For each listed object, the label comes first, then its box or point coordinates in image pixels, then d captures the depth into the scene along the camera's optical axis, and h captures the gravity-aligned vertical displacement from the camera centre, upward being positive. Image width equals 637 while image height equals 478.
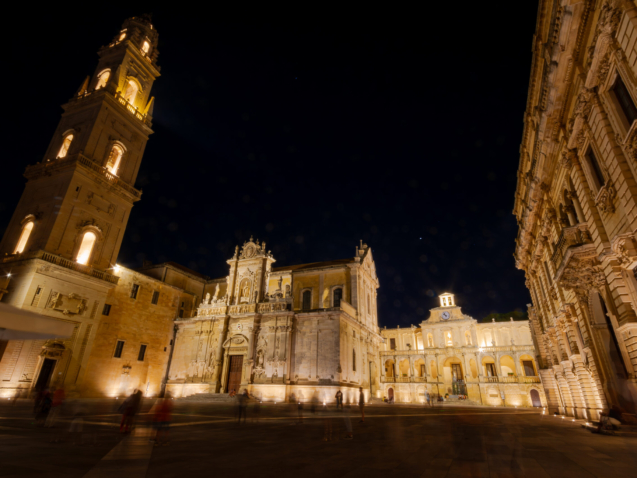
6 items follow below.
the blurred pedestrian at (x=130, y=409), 9.35 -0.50
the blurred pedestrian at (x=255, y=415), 14.60 -0.98
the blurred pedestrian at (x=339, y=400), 22.80 -0.36
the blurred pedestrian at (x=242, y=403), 13.66 -0.41
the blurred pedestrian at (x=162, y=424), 8.02 -0.73
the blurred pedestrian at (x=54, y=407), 10.20 -0.55
